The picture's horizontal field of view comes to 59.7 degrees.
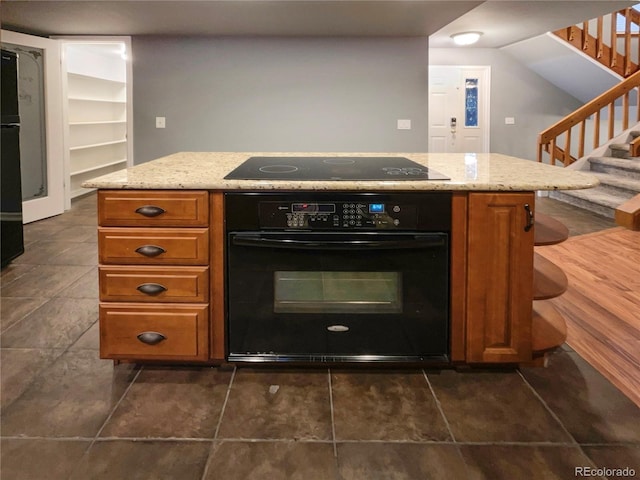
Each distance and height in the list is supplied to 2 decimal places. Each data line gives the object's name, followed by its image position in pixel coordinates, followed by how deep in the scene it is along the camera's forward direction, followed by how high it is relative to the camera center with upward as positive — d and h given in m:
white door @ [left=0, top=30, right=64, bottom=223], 5.38 +0.54
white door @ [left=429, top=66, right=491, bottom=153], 8.49 +1.04
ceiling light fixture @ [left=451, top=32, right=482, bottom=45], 6.35 +1.61
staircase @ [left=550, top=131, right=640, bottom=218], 5.91 -0.06
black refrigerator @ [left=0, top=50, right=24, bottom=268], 3.74 +0.08
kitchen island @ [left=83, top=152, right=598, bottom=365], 2.03 -0.31
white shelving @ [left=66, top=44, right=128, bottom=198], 7.07 +0.93
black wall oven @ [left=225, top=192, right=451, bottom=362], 2.03 -0.37
